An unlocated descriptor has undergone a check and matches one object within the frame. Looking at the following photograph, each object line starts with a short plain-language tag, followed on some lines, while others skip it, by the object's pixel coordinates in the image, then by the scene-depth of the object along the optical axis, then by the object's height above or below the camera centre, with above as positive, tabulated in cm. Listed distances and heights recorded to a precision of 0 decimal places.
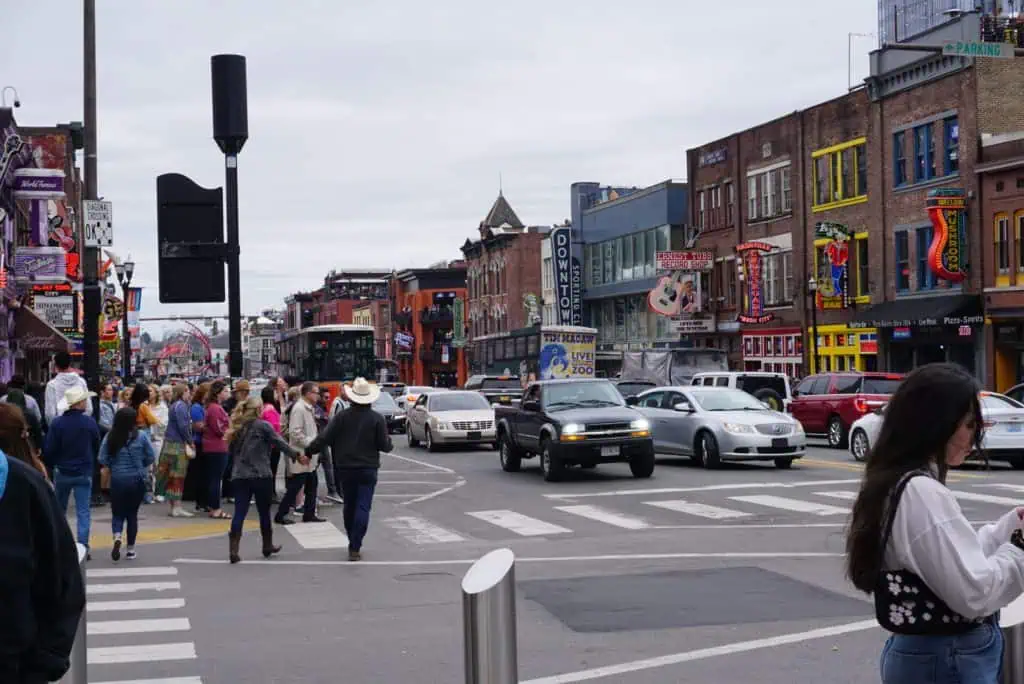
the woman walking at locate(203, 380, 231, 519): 1905 -110
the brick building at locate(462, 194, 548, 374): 8506 +546
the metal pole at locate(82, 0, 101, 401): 1805 +272
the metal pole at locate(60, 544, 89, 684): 521 -112
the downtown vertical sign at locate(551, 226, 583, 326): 7381 +381
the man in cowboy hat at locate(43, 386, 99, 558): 1379 -82
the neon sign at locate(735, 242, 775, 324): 5428 +261
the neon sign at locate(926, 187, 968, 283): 4222 +333
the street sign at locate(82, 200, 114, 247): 1798 +185
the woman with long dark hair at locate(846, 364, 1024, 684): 389 -58
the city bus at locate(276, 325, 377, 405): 4800 +22
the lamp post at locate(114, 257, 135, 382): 4084 +275
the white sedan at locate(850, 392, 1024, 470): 2419 -150
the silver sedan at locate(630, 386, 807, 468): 2497 -142
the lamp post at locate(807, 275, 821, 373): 4672 +143
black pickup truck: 2364 -127
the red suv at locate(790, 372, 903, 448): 3119 -120
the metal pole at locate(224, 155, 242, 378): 1124 +94
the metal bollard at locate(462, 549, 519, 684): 480 -93
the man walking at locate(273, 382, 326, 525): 1781 -132
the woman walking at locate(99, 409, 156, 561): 1423 -101
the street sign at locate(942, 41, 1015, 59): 2145 +469
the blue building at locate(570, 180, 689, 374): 6431 +498
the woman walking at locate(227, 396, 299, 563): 1398 -108
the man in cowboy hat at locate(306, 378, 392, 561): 1413 -97
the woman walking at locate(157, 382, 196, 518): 1886 -122
